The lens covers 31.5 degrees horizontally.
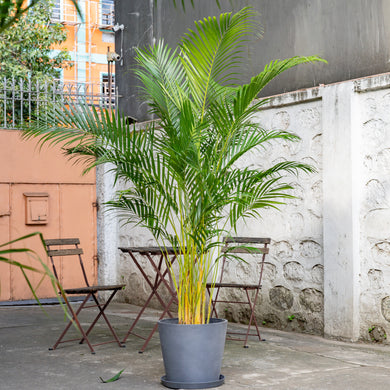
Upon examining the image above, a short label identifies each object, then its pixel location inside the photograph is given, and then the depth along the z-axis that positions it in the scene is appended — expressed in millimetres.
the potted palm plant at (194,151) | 4602
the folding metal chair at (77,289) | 5777
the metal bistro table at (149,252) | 5596
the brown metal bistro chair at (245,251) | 5851
